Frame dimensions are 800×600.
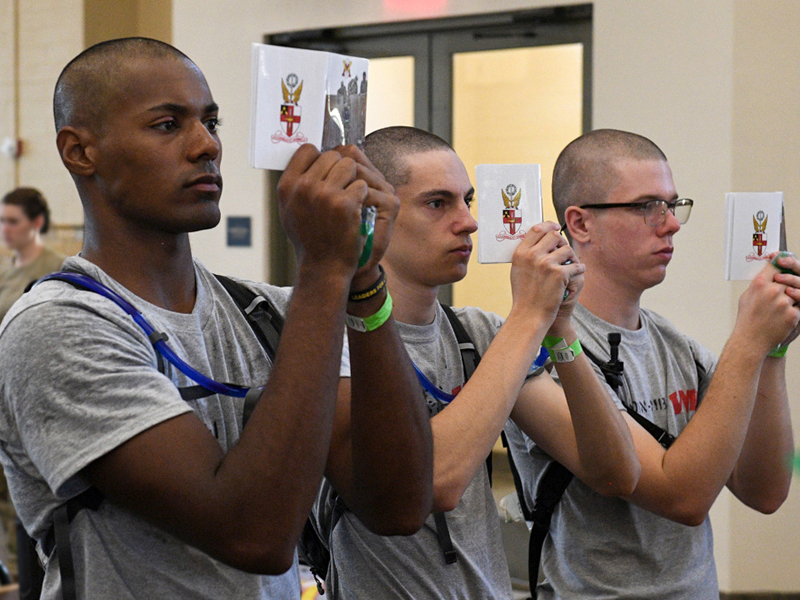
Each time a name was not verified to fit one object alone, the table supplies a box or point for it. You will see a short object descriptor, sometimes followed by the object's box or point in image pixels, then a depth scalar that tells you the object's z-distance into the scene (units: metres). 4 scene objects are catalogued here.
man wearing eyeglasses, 3.37
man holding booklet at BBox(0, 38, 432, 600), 2.77
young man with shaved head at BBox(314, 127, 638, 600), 3.14
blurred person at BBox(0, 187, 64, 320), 6.06
